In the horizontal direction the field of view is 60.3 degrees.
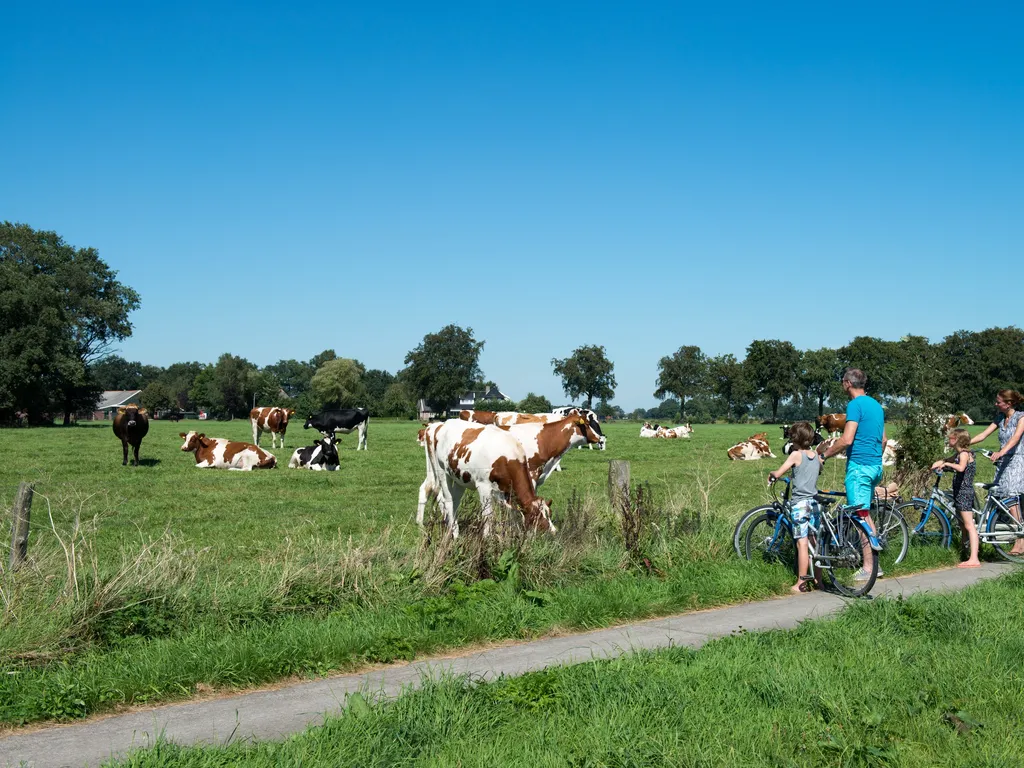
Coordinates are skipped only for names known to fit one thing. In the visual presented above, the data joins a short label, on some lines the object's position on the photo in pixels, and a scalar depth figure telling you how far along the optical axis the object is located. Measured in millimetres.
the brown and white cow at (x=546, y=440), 15641
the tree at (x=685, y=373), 146000
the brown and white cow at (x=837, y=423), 34812
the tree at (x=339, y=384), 114938
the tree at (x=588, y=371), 151750
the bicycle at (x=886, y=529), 10688
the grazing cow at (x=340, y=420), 39000
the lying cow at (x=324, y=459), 26625
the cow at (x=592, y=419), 21231
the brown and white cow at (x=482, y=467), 11836
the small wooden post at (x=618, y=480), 11125
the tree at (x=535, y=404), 107875
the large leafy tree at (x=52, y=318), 61031
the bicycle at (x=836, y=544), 9617
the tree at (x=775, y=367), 122562
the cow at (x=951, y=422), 15266
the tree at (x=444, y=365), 125500
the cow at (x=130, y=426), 25531
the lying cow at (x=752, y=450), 35562
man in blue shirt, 9945
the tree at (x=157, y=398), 135875
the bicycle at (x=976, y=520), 11891
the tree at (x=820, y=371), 121312
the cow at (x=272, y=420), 36719
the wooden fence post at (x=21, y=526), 7297
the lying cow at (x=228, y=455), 26641
